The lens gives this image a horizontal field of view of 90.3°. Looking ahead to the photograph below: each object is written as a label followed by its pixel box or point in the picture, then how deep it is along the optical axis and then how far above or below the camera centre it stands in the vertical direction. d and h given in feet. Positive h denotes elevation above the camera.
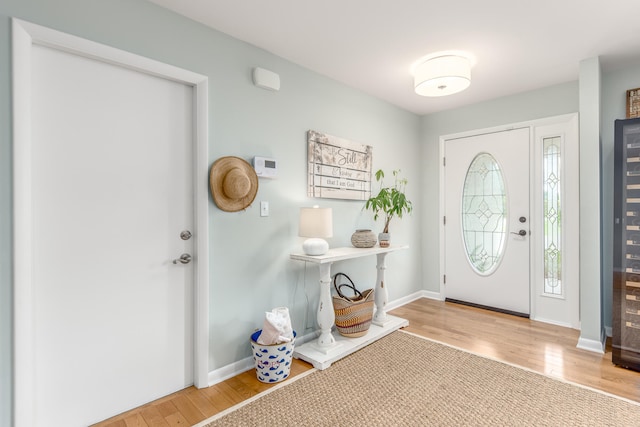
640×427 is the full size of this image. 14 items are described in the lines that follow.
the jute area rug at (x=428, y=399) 5.74 -3.67
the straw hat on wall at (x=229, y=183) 6.91 +0.69
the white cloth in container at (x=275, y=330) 7.02 -2.58
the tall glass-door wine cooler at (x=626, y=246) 7.66 -0.75
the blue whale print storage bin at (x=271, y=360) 6.91 -3.20
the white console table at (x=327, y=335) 7.81 -3.34
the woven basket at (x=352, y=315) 8.80 -2.82
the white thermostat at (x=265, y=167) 7.72 +1.18
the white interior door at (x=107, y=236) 5.25 -0.40
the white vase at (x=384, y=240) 10.18 -0.82
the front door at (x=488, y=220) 11.29 -0.20
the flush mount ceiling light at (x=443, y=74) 8.17 +3.68
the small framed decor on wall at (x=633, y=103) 8.92 +3.16
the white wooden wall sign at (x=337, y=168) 9.20 +1.47
